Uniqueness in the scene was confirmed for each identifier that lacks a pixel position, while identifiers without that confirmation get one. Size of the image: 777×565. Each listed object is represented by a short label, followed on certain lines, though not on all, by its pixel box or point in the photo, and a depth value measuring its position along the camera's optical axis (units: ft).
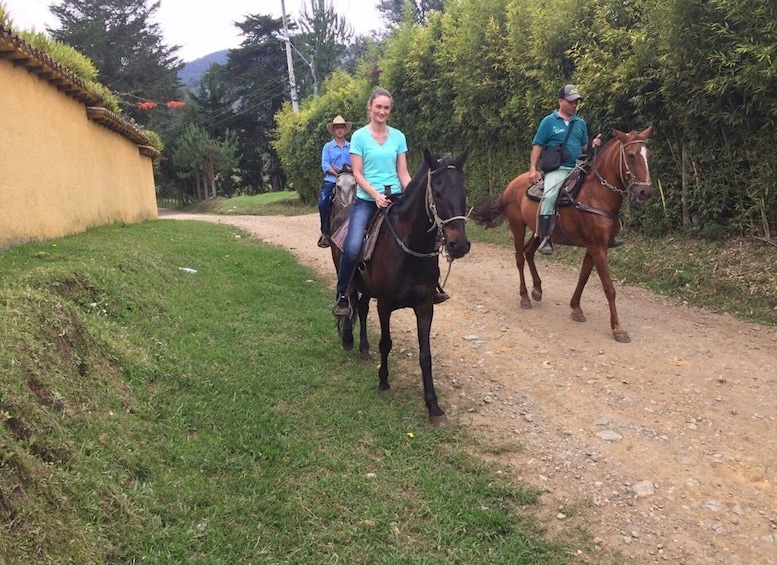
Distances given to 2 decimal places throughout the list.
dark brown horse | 12.25
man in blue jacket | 23.87
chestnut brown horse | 18.74
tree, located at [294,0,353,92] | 126.41
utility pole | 107.43
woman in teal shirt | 14.73
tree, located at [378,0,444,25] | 137.00
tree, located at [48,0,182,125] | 129.29
